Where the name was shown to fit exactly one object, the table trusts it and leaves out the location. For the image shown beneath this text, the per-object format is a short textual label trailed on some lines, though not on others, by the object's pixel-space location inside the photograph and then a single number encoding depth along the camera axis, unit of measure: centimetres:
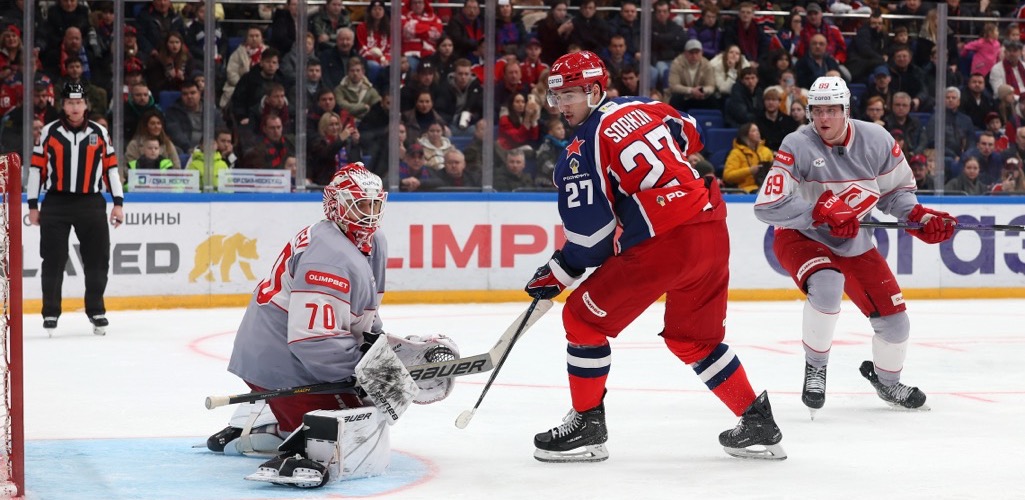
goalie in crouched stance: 701
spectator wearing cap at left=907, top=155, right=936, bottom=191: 1908
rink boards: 1666
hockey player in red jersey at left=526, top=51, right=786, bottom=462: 750
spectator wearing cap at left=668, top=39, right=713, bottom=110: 1906
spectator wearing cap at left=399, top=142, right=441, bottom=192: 1775
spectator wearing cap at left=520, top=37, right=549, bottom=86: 1834
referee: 1431
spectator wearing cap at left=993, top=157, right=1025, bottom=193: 1923
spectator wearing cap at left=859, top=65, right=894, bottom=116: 1911
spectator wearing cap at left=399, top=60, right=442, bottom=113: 1775
